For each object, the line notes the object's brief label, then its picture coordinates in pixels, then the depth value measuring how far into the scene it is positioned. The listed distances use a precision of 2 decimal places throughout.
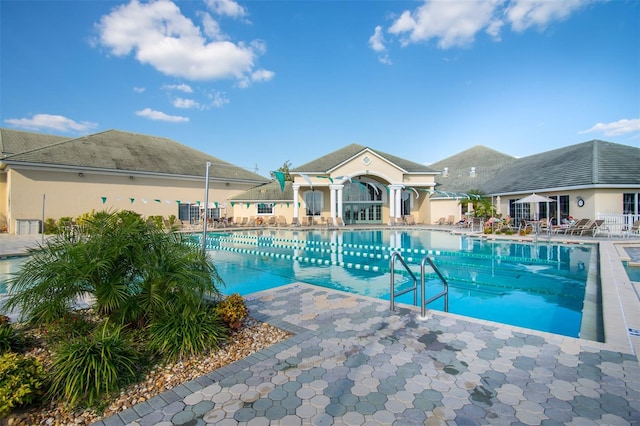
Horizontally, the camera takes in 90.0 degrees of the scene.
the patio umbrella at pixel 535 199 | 18.55
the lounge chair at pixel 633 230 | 16.25
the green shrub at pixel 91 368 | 2.96
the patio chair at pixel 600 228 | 16.72
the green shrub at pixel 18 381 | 2.71
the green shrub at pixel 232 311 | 4.46
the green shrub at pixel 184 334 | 3.81
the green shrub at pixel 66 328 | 3.92
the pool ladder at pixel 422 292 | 4.94
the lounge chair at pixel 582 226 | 16.83
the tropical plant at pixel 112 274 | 3.78
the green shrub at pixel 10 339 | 3.86
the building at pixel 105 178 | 21.16
